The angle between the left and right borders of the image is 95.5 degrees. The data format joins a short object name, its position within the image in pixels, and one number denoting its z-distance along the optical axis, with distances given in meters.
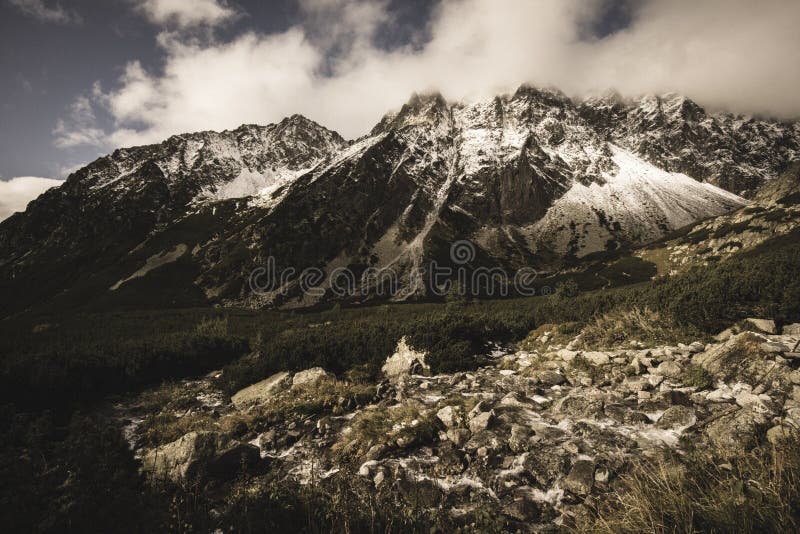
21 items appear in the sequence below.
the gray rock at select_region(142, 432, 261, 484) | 6.12
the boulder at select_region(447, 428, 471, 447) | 6.64
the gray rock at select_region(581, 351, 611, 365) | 9.38
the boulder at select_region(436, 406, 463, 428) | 7.35
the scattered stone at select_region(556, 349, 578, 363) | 10.39
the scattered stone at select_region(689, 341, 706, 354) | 8.85
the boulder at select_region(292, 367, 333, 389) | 11.18
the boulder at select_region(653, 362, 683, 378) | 7.85
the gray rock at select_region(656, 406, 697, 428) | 5.93
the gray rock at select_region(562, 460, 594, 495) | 4.85
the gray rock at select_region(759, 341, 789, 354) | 6.92
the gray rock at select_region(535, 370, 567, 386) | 9.12
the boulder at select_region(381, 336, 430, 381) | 12.15
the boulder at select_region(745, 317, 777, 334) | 8.66
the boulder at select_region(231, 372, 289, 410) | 10.93
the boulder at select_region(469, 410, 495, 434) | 6.86
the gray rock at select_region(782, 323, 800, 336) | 8.44
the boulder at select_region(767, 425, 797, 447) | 3.79
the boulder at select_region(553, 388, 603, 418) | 7.04
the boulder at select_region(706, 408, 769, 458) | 4.59
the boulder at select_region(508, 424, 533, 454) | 6.13
